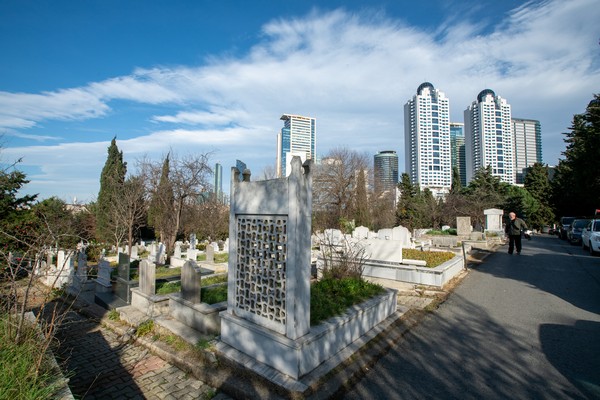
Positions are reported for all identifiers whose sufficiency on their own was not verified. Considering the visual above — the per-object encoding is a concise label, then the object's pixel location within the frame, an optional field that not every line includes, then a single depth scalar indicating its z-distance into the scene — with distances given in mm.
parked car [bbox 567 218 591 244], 18969
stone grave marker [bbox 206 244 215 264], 12008
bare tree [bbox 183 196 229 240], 22812
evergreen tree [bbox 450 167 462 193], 40906
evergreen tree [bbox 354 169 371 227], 27891
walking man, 12117
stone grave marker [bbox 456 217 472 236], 19234
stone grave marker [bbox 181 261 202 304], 5551
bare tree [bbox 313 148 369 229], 29312
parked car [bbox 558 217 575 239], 23684
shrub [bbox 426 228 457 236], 20656
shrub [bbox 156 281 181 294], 7020
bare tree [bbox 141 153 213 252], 14313
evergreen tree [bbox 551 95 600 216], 18828
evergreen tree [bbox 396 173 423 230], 30609
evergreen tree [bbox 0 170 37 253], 10711
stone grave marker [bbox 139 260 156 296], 6586
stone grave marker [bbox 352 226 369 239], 13522
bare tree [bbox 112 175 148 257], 15023
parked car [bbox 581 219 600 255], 13062
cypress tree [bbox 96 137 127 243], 20519
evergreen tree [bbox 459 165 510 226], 29844
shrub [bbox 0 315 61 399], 2557
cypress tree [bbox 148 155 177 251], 14671
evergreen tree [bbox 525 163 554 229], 41250
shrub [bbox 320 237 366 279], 6488
